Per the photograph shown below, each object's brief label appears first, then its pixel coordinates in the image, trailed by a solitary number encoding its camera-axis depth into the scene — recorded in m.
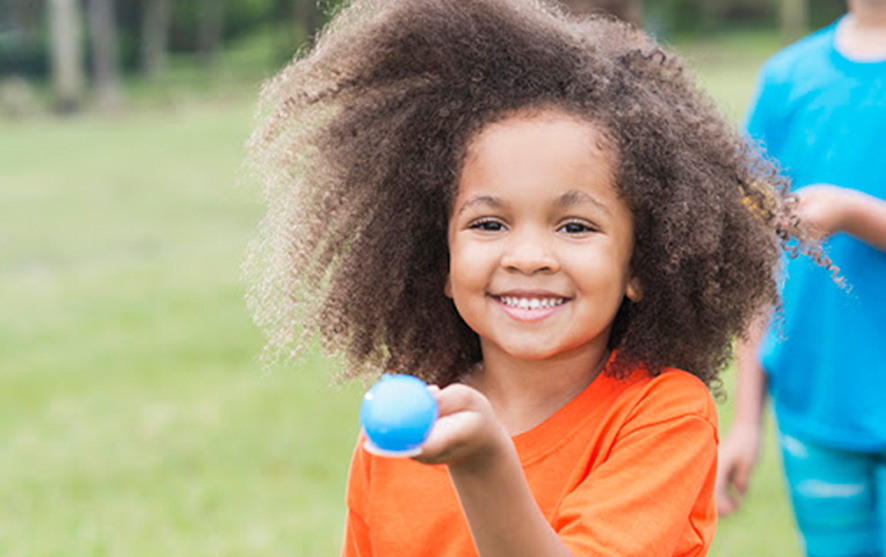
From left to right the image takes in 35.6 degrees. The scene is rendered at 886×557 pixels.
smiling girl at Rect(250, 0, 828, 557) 2.13
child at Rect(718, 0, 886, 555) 3.10
